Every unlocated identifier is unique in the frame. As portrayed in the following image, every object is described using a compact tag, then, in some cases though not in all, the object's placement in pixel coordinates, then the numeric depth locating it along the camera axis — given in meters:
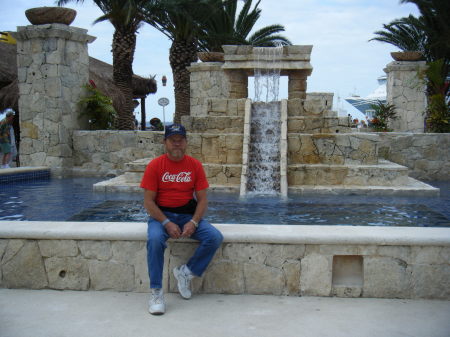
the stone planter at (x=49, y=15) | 10.84
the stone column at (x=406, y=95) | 15.79
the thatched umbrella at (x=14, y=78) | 15.27
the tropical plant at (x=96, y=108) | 11.77
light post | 18.78
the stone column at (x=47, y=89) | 10.92
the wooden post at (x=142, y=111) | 25.27
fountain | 8.48
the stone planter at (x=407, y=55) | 15.69
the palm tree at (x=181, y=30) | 16.23
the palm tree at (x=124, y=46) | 15.37
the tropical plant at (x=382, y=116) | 14.23
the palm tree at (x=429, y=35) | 14.97
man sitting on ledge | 3.29
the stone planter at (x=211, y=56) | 16.67
